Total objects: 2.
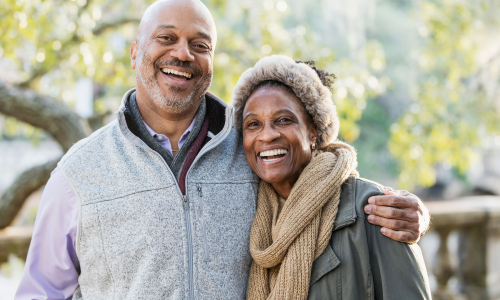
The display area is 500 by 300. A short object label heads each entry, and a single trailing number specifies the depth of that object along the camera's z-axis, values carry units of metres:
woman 1.86
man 1.89
